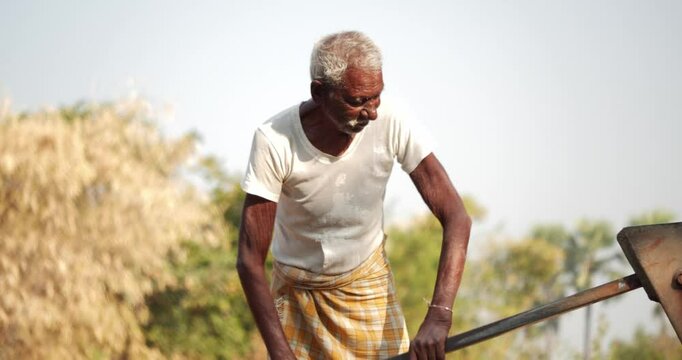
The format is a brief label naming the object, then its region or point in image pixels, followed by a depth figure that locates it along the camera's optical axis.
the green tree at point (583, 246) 40.38
